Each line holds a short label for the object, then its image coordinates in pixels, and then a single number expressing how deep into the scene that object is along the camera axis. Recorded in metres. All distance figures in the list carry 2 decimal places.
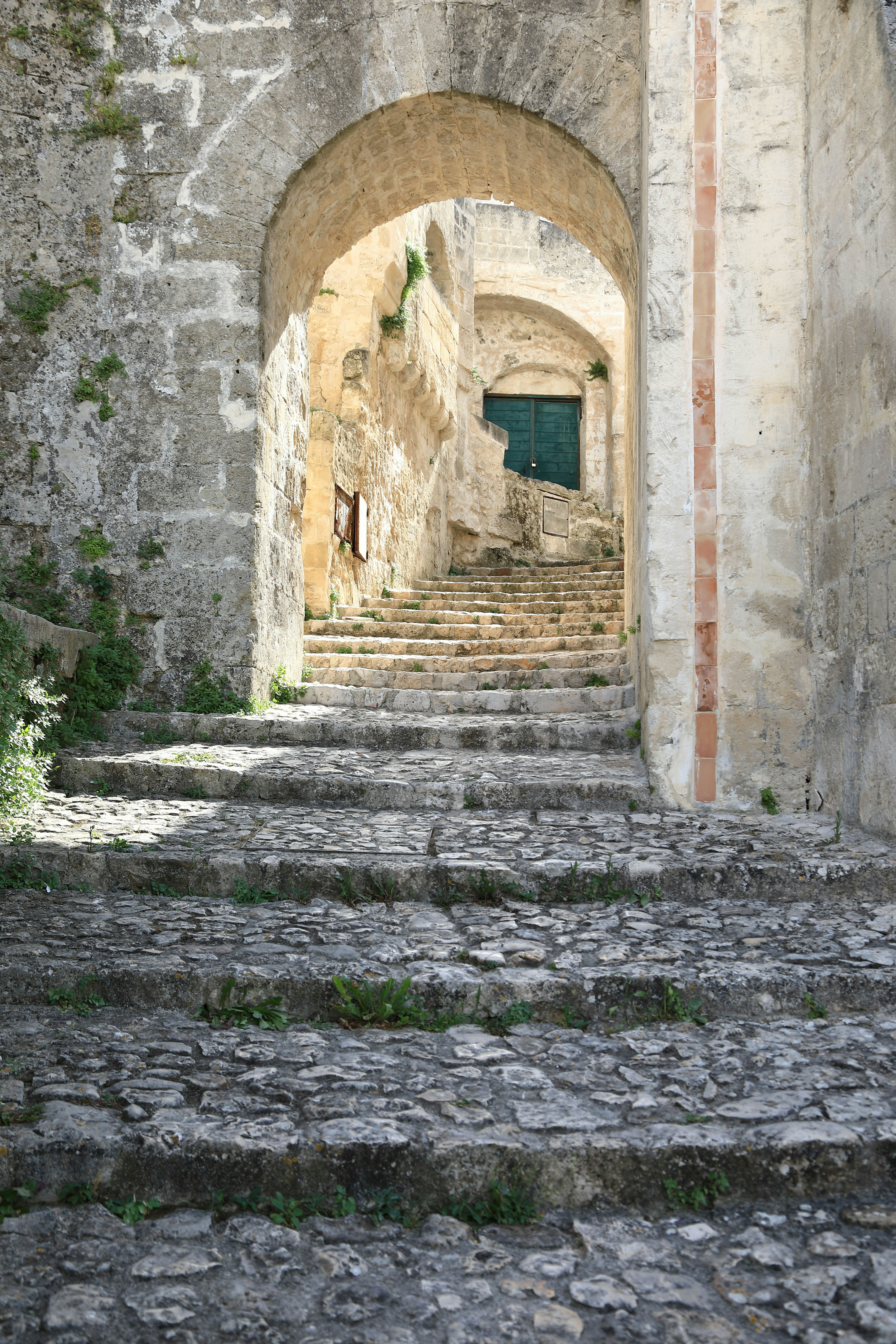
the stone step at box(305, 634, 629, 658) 7.58
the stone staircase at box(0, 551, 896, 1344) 1.59
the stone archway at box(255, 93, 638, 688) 5.64
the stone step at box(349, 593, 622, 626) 8.68
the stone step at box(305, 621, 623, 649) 8.22
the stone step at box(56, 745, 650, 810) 4.48
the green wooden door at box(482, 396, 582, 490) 18.48
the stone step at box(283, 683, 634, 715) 6.14
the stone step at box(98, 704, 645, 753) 5.47
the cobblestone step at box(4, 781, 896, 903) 3.36
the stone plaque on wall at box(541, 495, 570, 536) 15.14
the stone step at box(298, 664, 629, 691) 6.66
